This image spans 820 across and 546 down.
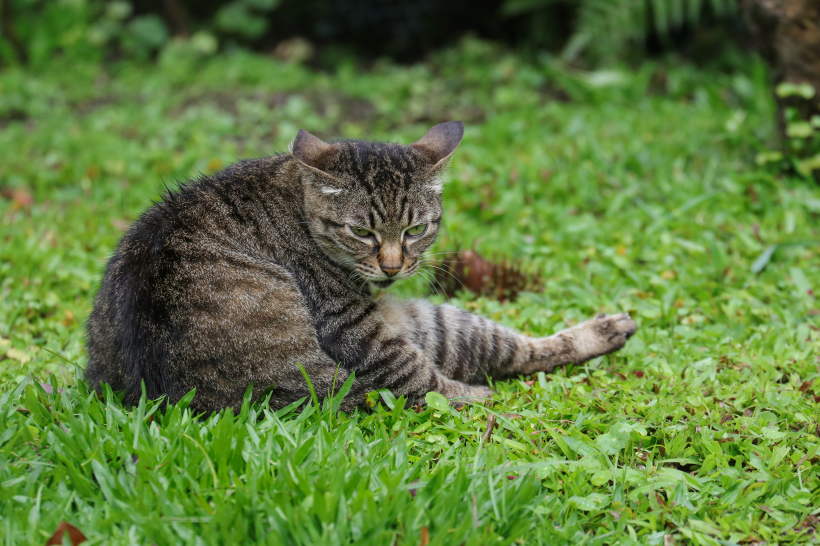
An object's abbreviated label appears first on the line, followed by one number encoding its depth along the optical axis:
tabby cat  5.26
